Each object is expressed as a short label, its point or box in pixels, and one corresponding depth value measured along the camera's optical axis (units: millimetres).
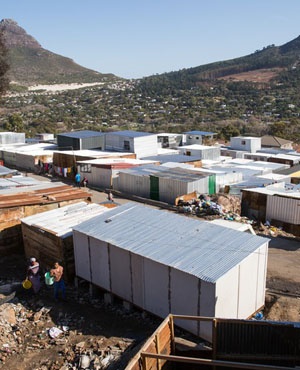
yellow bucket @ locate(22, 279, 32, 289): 11011
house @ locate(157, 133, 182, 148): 47481
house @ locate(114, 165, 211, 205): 22250
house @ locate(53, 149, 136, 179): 29828
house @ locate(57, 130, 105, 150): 36344
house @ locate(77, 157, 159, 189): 25856
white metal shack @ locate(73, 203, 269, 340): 8617
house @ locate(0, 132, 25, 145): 43653
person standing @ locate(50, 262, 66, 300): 10664
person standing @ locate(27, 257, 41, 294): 10990
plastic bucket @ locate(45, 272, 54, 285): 10719
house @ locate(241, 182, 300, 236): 17738
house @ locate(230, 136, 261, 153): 42531
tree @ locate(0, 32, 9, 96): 24944
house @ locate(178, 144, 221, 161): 37031
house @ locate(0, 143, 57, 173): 33125
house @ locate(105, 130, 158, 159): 35625
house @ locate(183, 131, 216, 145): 48125
